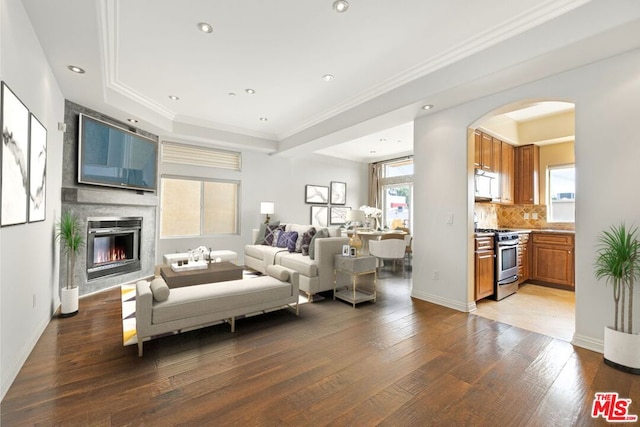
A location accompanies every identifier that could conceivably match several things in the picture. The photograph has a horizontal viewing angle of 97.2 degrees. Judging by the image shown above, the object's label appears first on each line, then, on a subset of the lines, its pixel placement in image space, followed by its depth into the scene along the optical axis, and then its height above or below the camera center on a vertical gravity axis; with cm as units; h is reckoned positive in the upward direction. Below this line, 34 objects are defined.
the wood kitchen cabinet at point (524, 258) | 472 -71
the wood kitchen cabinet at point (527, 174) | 516 +79
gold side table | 380 -75
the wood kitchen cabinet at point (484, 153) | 425 +100
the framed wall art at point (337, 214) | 823 +4
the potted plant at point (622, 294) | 221 -63
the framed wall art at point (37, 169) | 236 +40
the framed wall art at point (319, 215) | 774 +0
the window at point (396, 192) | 800 +71
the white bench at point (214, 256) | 473 -74
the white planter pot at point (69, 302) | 327 -104
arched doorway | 406 +34
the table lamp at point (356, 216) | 644 -1
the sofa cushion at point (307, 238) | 452 -37
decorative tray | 356 -68
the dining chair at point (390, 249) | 543 -64
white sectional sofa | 396 -71
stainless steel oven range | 407 -70
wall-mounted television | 398 +90
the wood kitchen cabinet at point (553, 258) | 453 -70
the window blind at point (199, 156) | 560 +123
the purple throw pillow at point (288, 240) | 500 -45
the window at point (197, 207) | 566 +16
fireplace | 425 -53
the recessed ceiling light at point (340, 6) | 241 +182
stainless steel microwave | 433 +49
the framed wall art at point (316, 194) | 757 +59
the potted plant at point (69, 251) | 328 -46
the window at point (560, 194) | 512 +43
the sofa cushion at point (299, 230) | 479 -28
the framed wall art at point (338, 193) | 820 +66
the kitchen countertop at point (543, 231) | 463 -24
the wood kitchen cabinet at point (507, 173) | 492 +78
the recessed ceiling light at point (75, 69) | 292 +153
